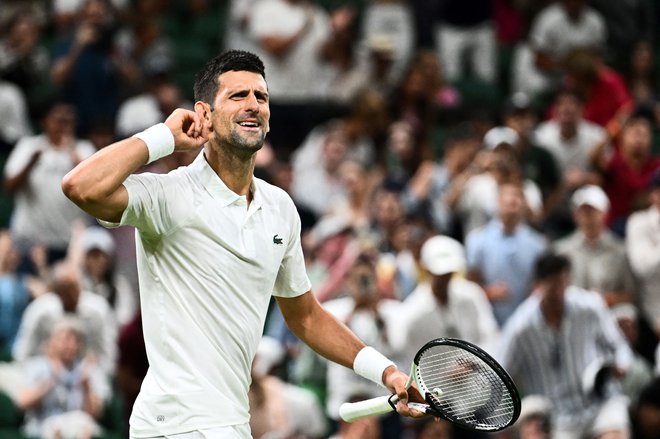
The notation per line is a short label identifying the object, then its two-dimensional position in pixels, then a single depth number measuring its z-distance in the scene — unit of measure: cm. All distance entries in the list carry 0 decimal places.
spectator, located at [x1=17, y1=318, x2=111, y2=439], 1681
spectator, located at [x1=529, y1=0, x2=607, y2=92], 2547
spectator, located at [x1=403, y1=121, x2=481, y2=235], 2116
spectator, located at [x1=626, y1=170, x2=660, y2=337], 1941
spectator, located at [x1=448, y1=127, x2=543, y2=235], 2069
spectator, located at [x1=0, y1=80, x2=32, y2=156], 2312
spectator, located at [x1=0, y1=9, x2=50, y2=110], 2359
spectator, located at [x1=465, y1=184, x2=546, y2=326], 1961
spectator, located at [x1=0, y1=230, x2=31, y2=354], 1902
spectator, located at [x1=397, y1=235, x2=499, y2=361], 1786
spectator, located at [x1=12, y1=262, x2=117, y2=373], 1811
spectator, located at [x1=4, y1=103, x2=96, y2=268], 2108
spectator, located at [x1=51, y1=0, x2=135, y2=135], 2347
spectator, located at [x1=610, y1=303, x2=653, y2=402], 1811
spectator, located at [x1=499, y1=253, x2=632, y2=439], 1762
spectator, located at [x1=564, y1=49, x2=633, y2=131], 2406
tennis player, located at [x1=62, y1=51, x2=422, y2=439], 920
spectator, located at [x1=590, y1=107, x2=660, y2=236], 2170
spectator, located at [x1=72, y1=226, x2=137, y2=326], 1931
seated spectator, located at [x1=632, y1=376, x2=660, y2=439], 1719
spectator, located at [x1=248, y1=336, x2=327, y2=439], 1684
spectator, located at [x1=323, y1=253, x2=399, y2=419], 1720
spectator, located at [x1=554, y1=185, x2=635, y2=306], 1958
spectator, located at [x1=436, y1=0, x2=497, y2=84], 2578
